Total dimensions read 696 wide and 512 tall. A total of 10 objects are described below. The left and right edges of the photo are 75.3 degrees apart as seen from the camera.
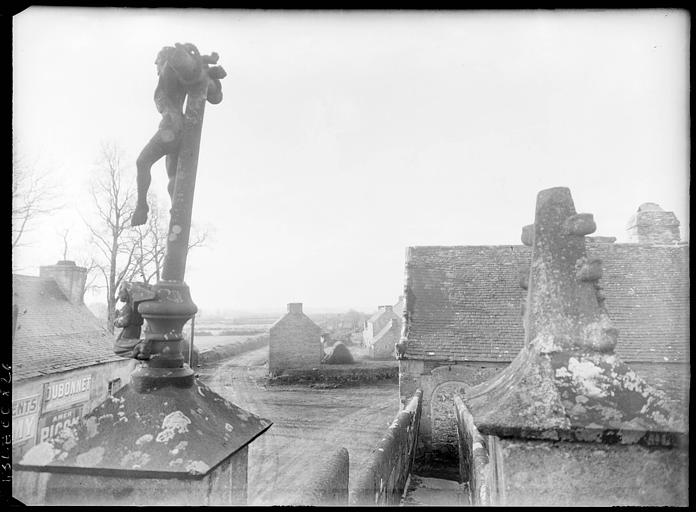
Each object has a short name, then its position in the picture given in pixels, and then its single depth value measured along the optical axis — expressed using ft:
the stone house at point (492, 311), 54.75
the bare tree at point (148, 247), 75.79
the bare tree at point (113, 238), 78.23
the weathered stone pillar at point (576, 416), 7.04
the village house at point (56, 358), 46.78
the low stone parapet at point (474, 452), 11.06
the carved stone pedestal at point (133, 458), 6.52
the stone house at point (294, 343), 122.62
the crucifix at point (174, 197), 7.75
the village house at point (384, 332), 155.43
